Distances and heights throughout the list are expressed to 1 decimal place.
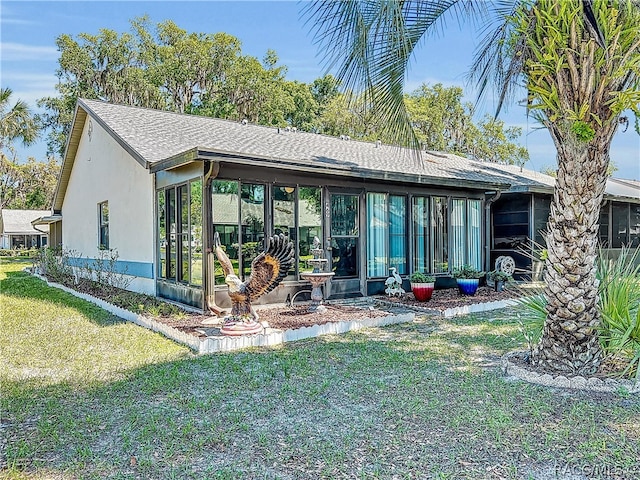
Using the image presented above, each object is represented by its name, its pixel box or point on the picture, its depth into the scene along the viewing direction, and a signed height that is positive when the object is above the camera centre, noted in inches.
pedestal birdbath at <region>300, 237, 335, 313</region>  314.8 -24.4
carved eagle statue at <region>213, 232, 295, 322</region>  253.0 -19.1
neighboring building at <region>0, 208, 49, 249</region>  1507.1 +38.8
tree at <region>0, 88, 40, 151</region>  1068.5 +275.2
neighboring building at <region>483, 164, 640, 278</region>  505.0 +22.4
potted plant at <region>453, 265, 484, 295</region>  395.1 -35.1
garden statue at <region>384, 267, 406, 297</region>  383.9 -38.6
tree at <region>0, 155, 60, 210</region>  1587.1 +203.9
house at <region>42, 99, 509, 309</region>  321.4 +29.4
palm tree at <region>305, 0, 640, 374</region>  169.3 +54.4
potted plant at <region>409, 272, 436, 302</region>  362.6 -37.1
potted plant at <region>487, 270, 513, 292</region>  418.2 -36.2
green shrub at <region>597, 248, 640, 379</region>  178.7 -30.3
